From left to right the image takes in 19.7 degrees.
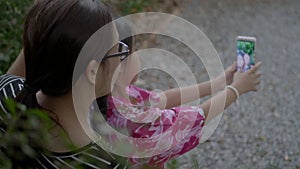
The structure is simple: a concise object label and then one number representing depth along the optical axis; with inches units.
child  116.0
